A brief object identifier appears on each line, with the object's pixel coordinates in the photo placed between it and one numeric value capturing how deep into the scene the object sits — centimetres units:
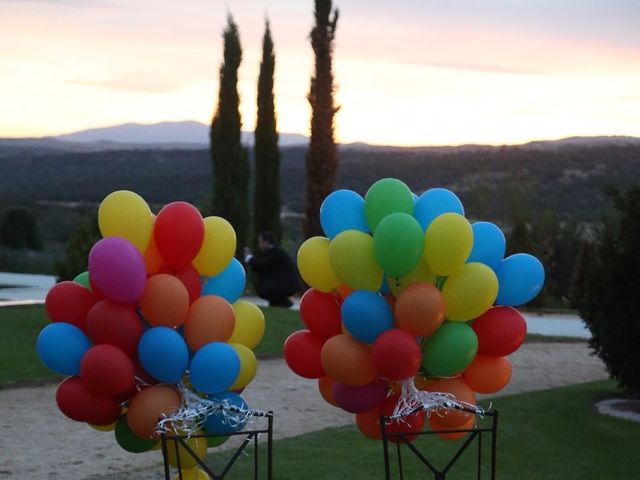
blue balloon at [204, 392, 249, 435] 577
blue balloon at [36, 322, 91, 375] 569
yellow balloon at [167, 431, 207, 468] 589
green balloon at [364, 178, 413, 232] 581
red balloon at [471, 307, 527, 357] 586
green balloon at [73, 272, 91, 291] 594
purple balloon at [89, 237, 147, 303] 545
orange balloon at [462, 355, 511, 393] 602
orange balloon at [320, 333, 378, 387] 568
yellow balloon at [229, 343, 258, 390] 594
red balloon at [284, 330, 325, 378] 606
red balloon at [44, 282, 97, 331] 580
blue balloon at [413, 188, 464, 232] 583
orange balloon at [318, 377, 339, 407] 619
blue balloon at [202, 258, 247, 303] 612
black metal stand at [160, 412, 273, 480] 526
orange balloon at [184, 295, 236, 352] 574
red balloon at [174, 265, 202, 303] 592
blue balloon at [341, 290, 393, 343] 558
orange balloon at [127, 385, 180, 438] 562
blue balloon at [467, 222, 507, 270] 589
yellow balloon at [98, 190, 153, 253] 577
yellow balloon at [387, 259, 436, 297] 568
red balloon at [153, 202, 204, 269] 579
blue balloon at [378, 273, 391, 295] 579
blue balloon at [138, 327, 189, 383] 554
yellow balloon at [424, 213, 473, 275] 548
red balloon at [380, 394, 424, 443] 591
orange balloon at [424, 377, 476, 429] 589
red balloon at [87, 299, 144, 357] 556
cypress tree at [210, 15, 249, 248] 2622
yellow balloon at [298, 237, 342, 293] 594
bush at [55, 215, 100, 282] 1670
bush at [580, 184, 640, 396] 1043
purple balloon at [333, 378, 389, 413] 589
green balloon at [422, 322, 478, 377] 563
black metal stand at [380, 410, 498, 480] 532
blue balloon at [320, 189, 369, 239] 596
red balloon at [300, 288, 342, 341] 603
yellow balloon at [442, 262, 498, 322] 556
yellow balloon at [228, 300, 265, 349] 609
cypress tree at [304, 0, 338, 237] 2411
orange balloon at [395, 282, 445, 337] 548
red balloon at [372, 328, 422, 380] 550
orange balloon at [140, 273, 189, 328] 557
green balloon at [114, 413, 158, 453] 592
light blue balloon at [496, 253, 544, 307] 592
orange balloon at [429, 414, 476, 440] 596
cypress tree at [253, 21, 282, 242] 2627
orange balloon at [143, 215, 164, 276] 583
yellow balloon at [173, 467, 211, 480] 595
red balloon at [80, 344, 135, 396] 552
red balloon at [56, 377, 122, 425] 570
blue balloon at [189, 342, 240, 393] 564
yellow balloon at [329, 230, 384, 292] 559
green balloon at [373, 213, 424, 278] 543
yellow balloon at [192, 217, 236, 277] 600
